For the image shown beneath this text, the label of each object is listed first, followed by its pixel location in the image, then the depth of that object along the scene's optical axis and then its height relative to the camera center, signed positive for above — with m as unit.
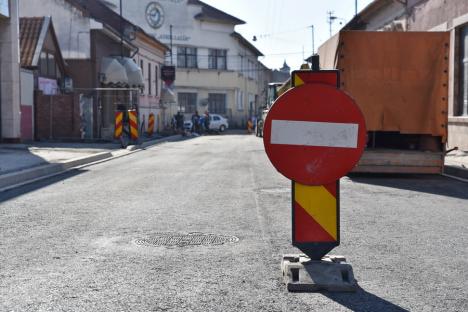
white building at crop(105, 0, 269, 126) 64.38 +6.74
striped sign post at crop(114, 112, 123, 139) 25.20 -0.28
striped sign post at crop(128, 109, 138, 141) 25.53 -0.33
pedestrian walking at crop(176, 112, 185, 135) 44.48 -0.36
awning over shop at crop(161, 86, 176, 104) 50.44 +1.53
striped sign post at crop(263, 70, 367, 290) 4.84 -0.21
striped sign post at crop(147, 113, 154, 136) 35.40 -0.39
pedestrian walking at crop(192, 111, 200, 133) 49.45 -0.47
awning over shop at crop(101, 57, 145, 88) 34.56 +2.28
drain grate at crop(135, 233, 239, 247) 6.55 -1.22
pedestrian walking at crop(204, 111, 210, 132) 51.37 -0.41
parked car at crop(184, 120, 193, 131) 51.81 -0.66
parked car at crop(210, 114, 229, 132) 54.84 -0.52
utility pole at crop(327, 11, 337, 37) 76.05 +11.04
